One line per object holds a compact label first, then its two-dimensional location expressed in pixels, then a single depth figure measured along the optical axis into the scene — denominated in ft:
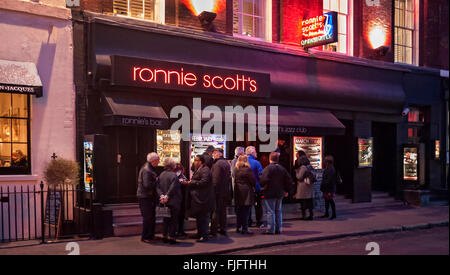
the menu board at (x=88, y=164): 35.81
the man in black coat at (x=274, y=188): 36.14
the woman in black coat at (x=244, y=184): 36.35
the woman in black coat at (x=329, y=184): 45.24
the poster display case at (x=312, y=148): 50.39
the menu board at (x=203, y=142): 43.55
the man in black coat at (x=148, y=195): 32.73
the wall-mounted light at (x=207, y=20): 44.32
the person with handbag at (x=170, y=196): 32.07
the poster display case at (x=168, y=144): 41.93
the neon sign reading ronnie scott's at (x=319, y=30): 47.42
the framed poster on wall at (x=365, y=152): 54.44
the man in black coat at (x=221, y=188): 35.83
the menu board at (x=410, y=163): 57.82
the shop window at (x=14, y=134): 35.76
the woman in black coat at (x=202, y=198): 33.37
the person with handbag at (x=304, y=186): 44.16
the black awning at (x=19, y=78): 33.53
